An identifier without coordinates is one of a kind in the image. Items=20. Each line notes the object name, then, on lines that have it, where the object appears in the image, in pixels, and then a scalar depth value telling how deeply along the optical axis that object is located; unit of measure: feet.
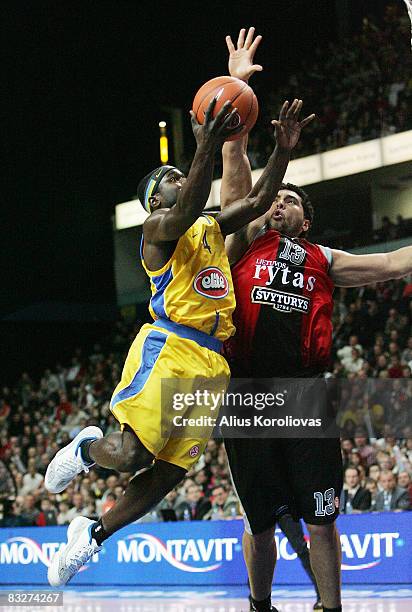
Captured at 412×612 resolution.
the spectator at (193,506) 33.42
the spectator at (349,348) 39.96
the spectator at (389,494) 29.22
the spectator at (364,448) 32.60
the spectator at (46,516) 38.17
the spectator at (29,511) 39.17
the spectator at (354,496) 29.58
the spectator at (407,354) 37.22
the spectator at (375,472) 29.96
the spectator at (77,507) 37.76
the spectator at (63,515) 37.98
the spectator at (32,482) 42.91
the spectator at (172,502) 34.88
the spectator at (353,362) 39.09
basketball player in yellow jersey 14.28
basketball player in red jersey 14.71
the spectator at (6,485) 44.04
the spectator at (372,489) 29.58
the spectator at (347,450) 32.75
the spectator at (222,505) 32.65
